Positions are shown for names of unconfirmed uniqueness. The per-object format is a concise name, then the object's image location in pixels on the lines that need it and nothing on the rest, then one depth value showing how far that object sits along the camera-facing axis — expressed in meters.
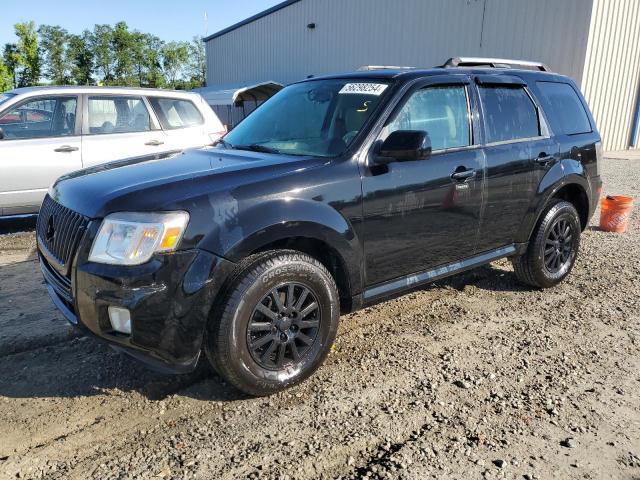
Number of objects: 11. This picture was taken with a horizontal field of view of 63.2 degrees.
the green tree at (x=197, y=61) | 73.00
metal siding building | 14.53
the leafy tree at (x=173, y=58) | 69.81
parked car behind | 6.23
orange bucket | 6.85
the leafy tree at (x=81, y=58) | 61.19
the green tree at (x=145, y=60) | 64.88
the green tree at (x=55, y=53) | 59.06
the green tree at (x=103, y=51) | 63.38
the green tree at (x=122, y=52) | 63.41
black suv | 2.63
